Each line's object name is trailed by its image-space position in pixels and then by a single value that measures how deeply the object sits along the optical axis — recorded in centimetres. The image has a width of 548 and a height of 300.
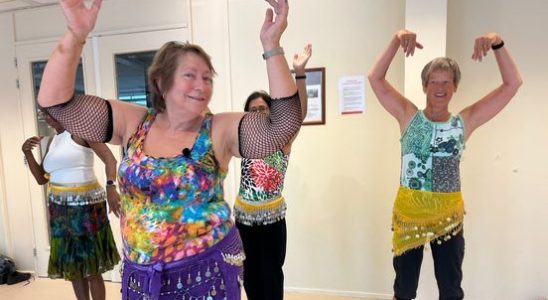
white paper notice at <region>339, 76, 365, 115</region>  262
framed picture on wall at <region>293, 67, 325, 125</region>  268
